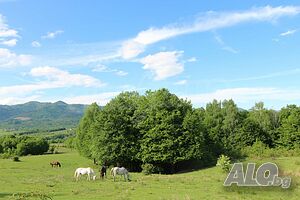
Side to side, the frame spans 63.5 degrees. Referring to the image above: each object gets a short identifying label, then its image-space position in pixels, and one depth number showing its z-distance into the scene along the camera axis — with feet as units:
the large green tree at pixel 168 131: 133.82
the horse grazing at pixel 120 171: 88.31
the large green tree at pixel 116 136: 139.61
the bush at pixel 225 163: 104.18
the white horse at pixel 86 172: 88.94
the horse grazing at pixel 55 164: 141.56
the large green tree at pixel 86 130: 170.76
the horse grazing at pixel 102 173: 92.42
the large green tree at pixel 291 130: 177.59
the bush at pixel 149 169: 127.06
